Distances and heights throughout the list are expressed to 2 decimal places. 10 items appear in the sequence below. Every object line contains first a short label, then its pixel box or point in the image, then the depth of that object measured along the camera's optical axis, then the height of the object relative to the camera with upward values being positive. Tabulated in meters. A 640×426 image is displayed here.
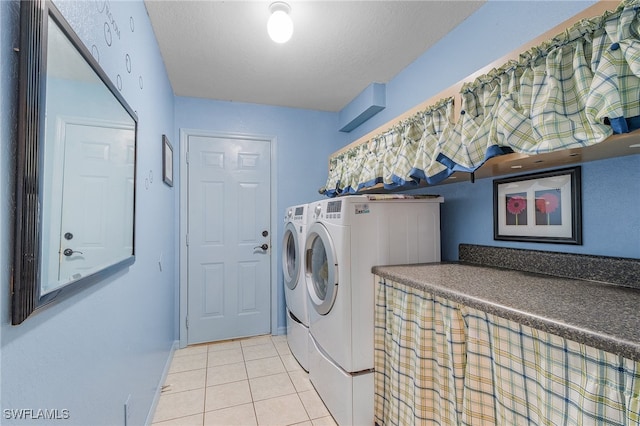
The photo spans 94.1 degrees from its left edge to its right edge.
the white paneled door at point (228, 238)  2.88 -0.17
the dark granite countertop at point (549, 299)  0.69 -0.25
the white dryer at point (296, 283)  2.25 -0.51
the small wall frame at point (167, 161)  2.20 +0.46
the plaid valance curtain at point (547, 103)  0.79 +0.41
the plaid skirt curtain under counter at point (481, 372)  0.72 -0.48
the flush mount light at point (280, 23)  1.61 +1.07
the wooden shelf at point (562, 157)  0.94 +0.25
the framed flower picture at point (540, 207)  1.29 +0.07
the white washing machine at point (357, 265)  1.59 -0.24
